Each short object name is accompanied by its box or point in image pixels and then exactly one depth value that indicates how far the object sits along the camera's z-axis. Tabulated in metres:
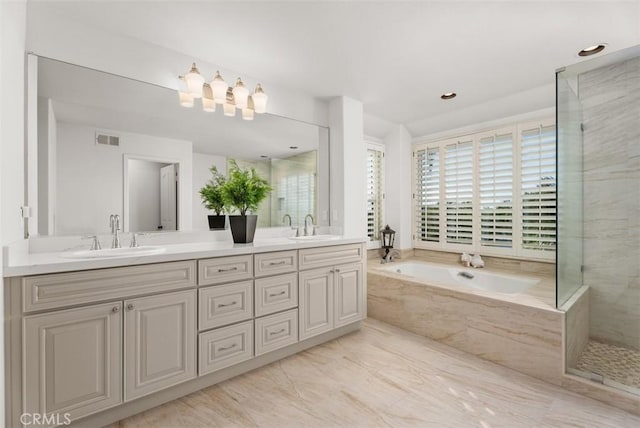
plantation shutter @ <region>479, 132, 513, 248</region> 3.31
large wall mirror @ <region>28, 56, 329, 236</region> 1.80
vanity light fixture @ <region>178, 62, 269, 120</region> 2.22
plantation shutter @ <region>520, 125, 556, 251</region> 3.02
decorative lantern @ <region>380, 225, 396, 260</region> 3.94
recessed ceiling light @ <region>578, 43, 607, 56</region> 2.15
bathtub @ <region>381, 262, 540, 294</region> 2.98
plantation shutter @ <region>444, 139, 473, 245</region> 3.63
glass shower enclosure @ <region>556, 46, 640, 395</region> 2.12
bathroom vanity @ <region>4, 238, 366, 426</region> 1.35
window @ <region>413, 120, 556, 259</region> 3.08
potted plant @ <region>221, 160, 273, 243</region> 2.31
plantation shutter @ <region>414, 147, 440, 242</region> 3.94
